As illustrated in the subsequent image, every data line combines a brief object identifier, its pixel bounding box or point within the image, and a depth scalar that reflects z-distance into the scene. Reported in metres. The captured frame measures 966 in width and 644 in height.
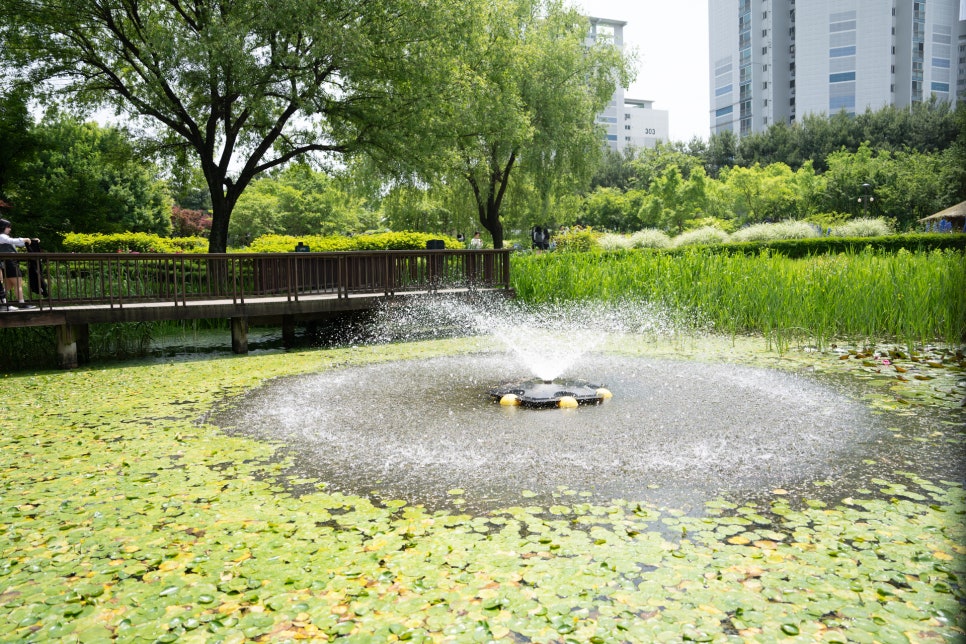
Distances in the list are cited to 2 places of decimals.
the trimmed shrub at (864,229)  27.31
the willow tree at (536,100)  20.84
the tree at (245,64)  14.25
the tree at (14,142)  21.78
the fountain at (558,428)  4.47
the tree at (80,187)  23.31
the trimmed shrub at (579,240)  30.95
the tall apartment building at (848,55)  73.25
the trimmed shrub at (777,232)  27.27
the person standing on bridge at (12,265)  9.80
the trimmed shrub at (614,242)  30.28
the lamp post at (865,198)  39.12
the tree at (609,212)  52.25
